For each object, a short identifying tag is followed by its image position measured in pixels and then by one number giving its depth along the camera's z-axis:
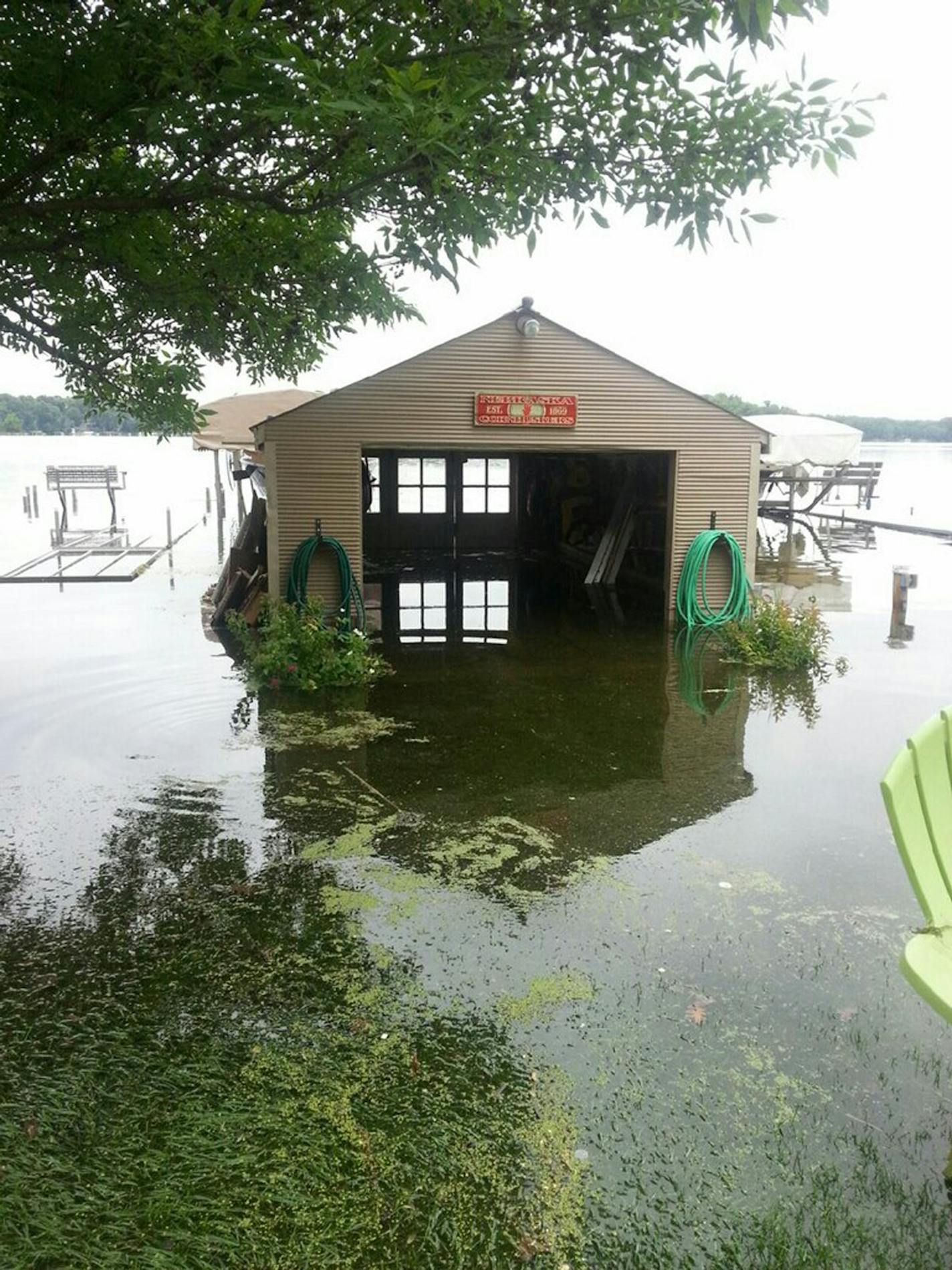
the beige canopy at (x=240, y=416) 13.75
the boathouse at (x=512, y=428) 11.40
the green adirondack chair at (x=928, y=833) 2.55
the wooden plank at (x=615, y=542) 16.67
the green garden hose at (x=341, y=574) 11.31
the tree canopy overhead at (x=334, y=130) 4.08
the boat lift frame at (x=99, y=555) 17.03
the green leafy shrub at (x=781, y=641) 10.11
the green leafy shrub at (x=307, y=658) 9.30
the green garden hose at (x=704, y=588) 12.52
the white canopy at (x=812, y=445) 19.83
